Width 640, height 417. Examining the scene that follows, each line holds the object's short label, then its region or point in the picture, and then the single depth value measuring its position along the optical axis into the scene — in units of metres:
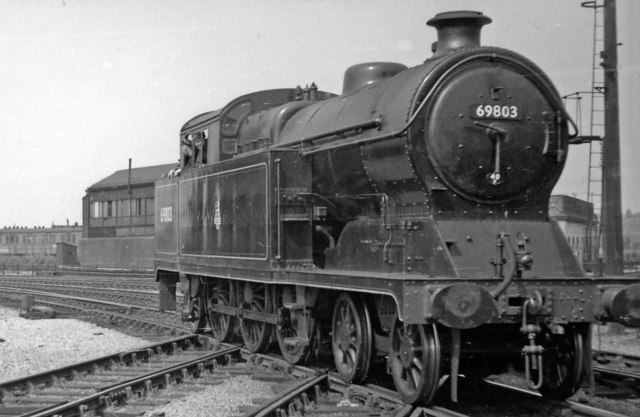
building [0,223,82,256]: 65.75
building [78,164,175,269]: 43.66
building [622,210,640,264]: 13.19
